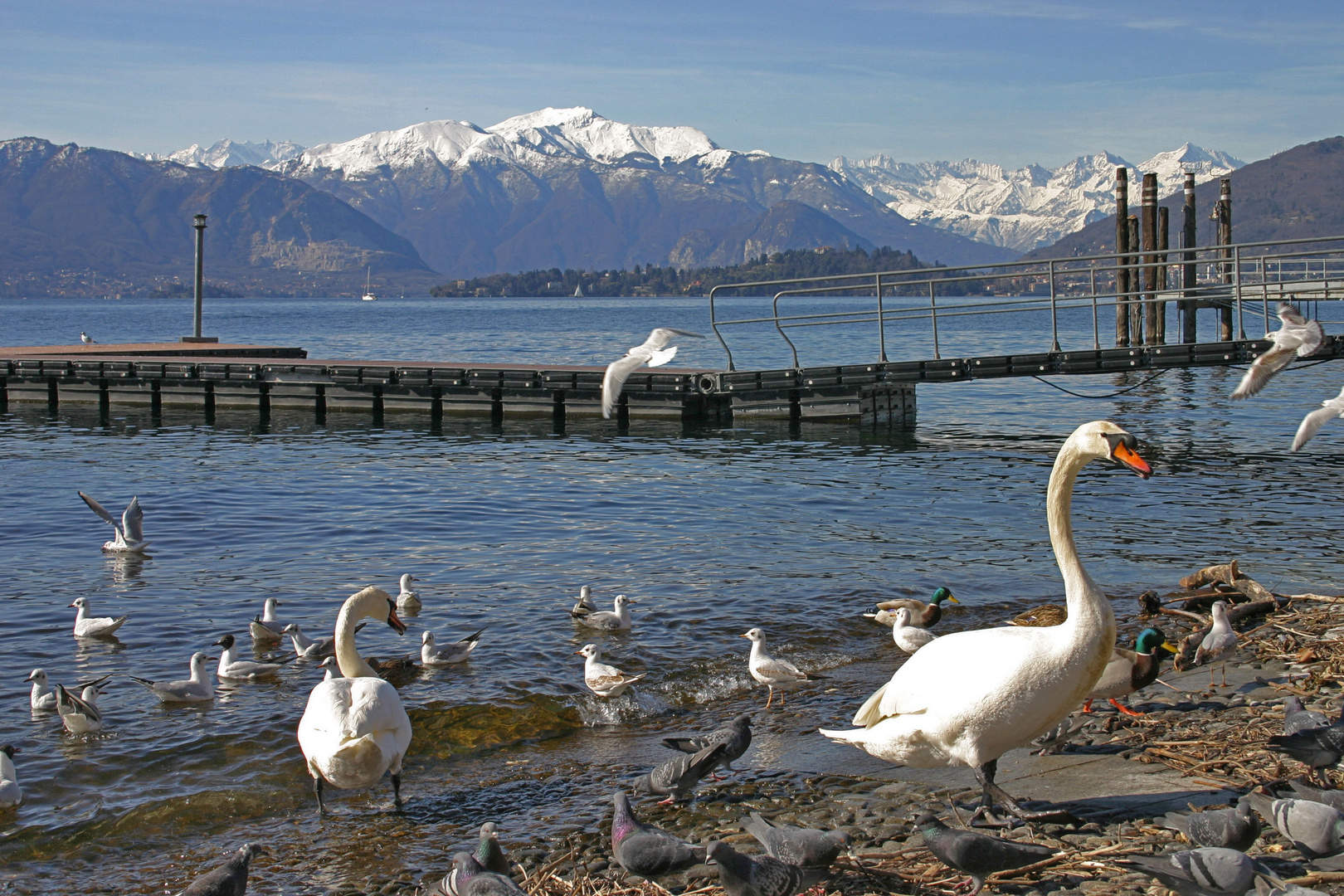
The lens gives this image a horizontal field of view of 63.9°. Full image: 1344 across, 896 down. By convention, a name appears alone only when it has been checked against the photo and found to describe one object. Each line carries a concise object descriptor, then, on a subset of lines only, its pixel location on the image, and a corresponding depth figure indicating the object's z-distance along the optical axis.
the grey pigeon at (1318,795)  5.28
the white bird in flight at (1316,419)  7.95
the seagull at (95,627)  11.18
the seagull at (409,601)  12.27
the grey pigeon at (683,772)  6.62
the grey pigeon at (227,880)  5.42
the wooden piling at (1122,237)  37.03
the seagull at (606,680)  9.31
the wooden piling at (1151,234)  35.78
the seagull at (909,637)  10.02
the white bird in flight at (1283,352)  9.61
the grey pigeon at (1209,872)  4.59
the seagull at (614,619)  11.16
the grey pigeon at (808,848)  5.14
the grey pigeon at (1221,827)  5.03
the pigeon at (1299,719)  6.09
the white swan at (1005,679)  5.40
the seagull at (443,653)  10.27
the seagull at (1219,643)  8.71
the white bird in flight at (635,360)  11.45
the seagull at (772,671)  9.05
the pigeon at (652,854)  5.39
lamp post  38.17
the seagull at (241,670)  10.01
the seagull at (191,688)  9.32
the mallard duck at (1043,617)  10.48
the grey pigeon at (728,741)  6.85
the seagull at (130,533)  14.82
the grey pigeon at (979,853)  4.90
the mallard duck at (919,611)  10.80
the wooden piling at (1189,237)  38.31
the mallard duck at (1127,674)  7.52
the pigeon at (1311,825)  4.97
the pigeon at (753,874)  4.96
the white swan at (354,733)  6.88
